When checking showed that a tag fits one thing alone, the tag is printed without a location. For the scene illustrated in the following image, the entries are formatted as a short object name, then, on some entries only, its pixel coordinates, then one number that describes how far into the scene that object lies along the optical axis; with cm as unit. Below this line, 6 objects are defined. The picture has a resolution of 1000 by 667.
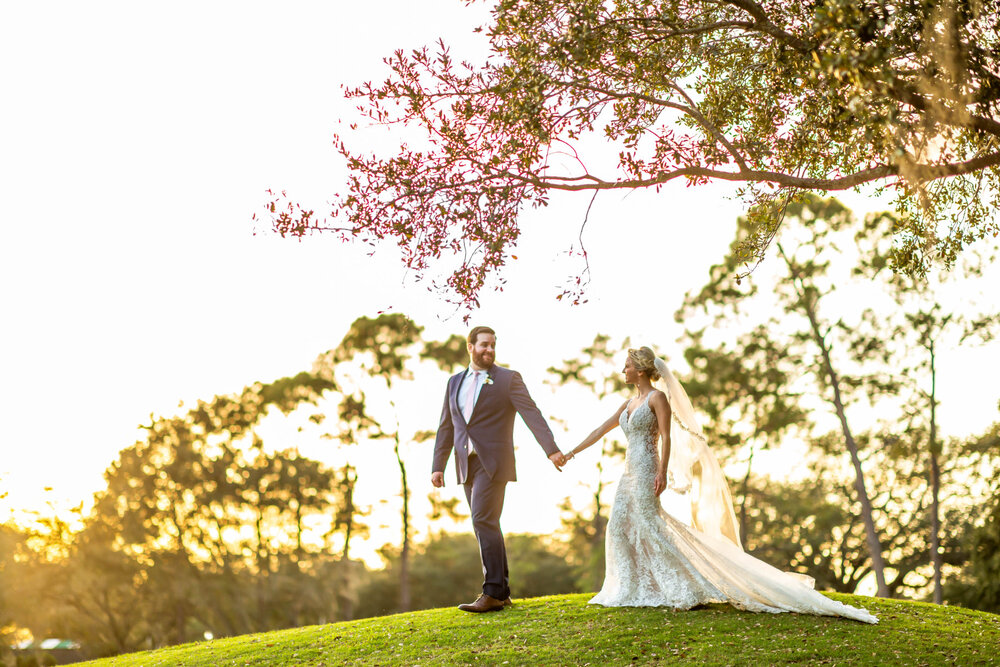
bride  887
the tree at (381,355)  3225
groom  919
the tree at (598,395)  3228
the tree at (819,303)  2709
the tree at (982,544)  2458
